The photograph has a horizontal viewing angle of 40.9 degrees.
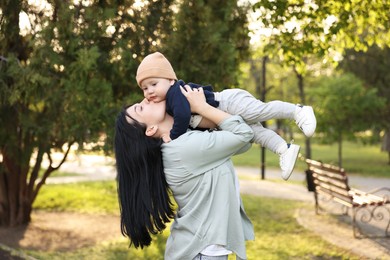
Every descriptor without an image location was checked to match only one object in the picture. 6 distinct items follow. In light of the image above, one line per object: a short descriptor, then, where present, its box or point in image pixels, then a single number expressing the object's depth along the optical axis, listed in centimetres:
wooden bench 786
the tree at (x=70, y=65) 604
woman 258
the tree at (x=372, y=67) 2222
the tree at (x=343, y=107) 1873
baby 261
